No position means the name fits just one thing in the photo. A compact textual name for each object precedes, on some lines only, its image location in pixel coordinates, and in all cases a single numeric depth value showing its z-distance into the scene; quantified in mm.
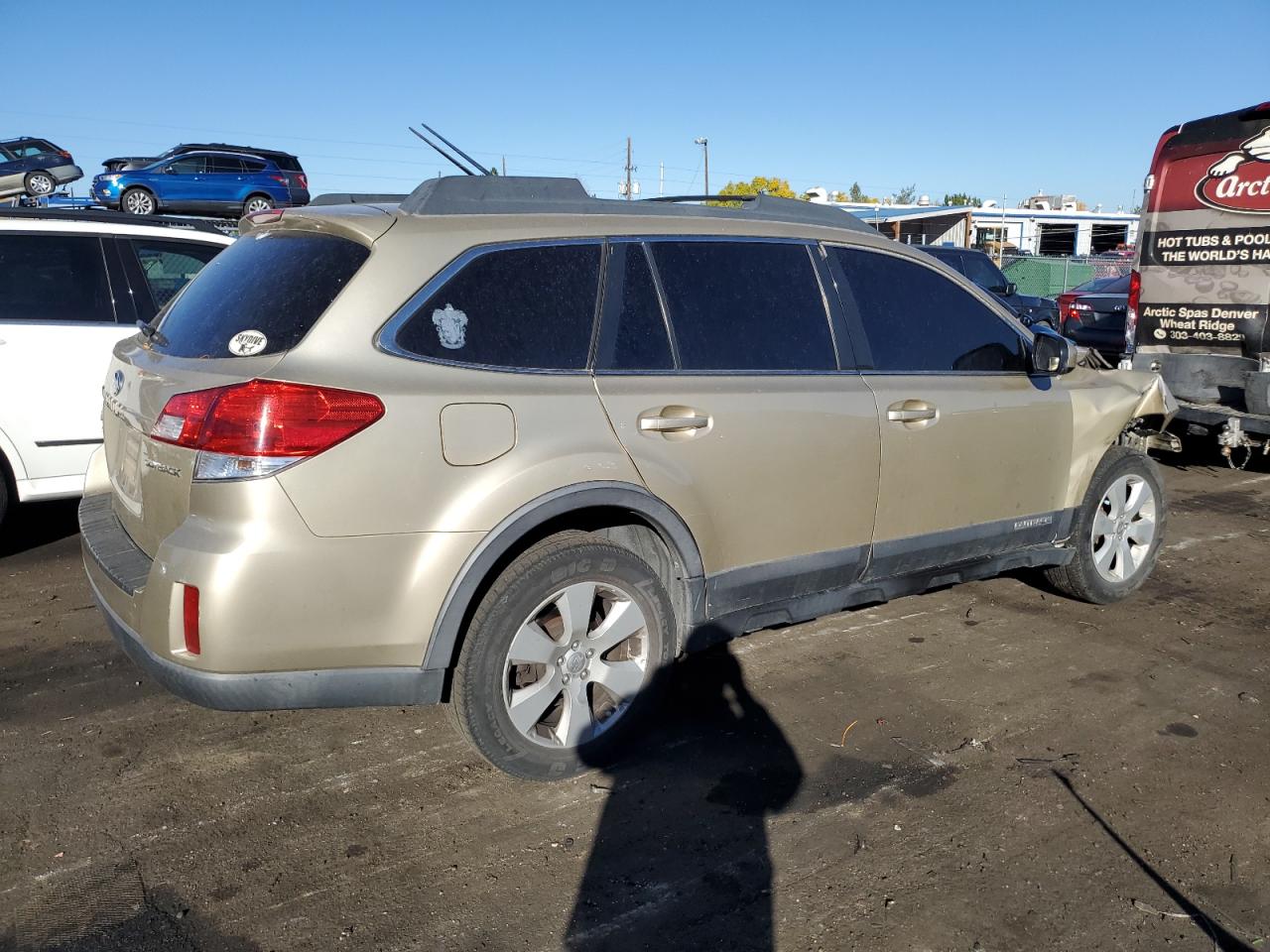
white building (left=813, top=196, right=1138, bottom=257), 45500
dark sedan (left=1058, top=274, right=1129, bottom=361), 12789
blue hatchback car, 20172
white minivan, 5391
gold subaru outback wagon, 2795
